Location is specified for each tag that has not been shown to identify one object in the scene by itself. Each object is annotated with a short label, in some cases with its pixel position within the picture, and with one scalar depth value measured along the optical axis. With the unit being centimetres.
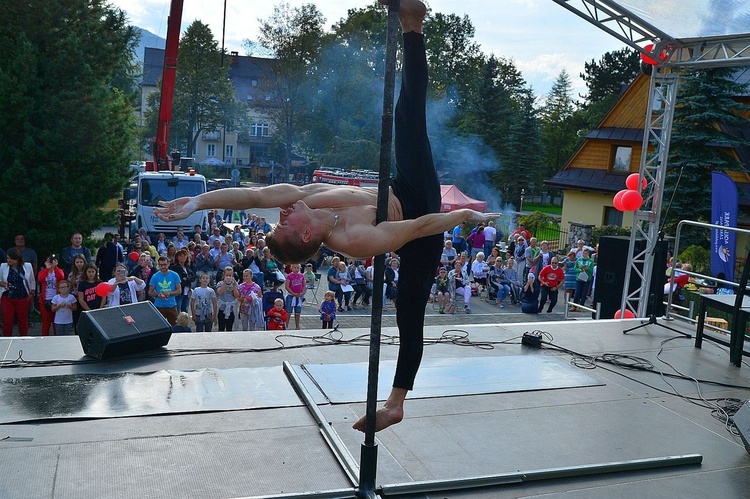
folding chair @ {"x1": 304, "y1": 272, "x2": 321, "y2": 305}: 1391
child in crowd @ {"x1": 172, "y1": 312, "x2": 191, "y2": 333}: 831
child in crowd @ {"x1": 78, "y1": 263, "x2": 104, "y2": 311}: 855
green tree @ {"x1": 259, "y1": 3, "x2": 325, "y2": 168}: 3466
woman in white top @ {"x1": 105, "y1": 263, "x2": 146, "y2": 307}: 867
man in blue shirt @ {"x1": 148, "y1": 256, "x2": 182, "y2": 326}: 884
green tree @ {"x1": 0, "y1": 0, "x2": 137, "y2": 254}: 1118
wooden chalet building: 2358
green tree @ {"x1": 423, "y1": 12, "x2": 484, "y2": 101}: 3947
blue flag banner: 1238
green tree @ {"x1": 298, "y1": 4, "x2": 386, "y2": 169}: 3294
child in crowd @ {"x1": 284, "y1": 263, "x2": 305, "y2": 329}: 1027
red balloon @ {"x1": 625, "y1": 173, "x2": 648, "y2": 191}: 978
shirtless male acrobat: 346
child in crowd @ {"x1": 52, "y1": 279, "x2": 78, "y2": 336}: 851
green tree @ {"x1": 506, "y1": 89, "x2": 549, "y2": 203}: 3294
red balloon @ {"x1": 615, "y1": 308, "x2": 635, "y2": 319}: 990
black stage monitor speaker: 601
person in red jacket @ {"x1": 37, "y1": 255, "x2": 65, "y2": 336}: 872
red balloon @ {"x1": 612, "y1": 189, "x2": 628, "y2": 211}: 967
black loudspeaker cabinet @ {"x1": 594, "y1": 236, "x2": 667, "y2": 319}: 1030
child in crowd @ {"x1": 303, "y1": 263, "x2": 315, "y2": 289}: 1181
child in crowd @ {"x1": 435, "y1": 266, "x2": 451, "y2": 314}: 1334
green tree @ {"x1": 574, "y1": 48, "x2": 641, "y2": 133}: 4304
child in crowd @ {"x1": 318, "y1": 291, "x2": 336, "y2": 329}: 1023
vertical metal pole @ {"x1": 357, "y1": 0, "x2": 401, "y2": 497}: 362
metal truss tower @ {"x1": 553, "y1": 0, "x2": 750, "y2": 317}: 832
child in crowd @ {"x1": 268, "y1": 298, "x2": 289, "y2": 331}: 928
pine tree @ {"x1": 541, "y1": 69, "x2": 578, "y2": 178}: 4441
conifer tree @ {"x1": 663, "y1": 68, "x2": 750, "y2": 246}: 1934
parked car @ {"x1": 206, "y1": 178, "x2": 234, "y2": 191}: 3019
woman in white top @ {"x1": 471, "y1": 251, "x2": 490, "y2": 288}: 1486
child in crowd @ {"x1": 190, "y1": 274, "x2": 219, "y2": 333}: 919
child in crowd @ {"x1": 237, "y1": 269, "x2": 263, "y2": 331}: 939
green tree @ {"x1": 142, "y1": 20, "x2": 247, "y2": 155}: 3750
